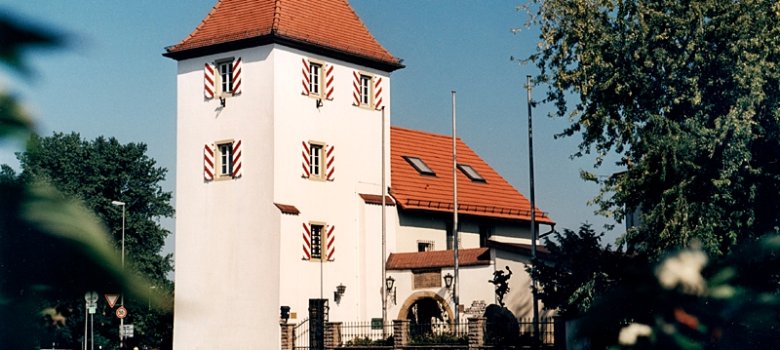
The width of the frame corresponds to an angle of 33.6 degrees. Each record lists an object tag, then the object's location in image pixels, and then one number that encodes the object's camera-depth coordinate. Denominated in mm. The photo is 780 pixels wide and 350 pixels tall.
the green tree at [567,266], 30812
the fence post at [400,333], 36219
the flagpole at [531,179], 38128
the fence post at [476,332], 34375
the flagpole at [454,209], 42453
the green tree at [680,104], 28578
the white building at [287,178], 42438
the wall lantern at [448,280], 43156
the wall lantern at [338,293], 44000
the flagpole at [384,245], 44688
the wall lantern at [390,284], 45062
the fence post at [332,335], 38344
